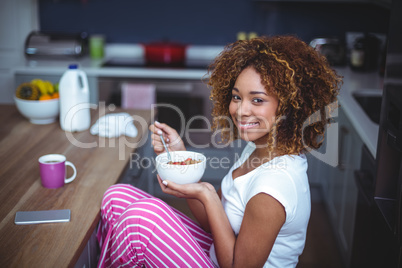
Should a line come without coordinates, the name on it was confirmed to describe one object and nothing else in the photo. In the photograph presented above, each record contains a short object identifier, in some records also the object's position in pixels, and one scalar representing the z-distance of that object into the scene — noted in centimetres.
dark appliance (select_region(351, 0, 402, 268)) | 120
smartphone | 118
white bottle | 186
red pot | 328
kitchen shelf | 320
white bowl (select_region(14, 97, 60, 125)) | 190
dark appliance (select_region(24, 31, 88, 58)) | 331
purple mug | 136
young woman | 118
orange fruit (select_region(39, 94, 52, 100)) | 193
